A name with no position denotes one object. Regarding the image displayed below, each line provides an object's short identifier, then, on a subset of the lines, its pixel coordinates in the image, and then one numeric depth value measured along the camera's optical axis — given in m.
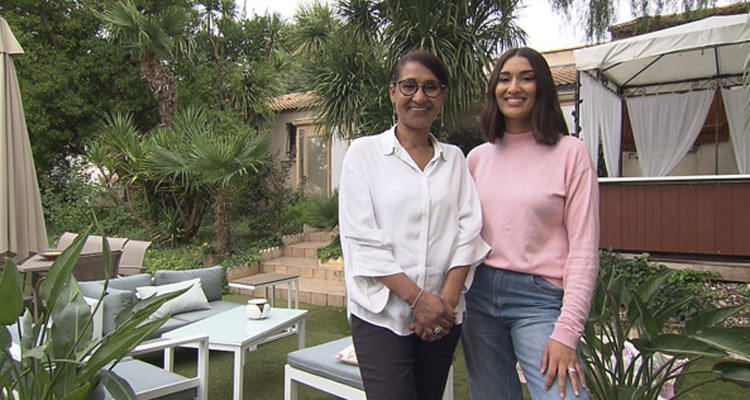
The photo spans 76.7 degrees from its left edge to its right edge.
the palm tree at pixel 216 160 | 7.49
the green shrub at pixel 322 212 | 8.77
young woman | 1.42
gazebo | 5.95
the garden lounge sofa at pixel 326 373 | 2.68
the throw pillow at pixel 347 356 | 2.81
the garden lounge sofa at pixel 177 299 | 3.71
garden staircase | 6.49
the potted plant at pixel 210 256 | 8.12
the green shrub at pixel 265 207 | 9.58
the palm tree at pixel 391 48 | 7.27
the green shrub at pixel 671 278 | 4.77
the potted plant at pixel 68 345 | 1.56
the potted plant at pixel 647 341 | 1.63
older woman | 1.45
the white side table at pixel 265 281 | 4.89
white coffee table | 3.30
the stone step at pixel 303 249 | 8.58
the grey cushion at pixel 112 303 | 3.67
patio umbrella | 3.54
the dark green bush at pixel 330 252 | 7.65
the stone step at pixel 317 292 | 6.32
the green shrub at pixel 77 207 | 10.38
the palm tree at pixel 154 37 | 9.59
